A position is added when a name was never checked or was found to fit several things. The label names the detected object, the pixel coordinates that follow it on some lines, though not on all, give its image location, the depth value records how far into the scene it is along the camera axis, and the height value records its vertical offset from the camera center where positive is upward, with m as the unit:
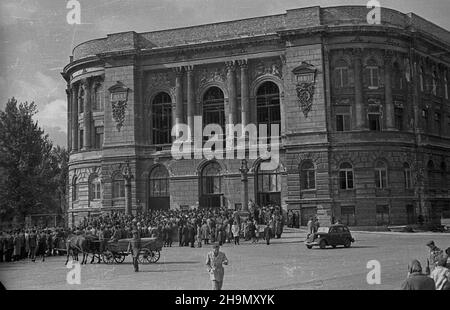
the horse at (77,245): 24.39 -1.65
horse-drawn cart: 23.98 -1.81
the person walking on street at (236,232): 33.00 -1.67
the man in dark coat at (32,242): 28.42 -1.67
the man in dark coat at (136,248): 21.33 -1.61
